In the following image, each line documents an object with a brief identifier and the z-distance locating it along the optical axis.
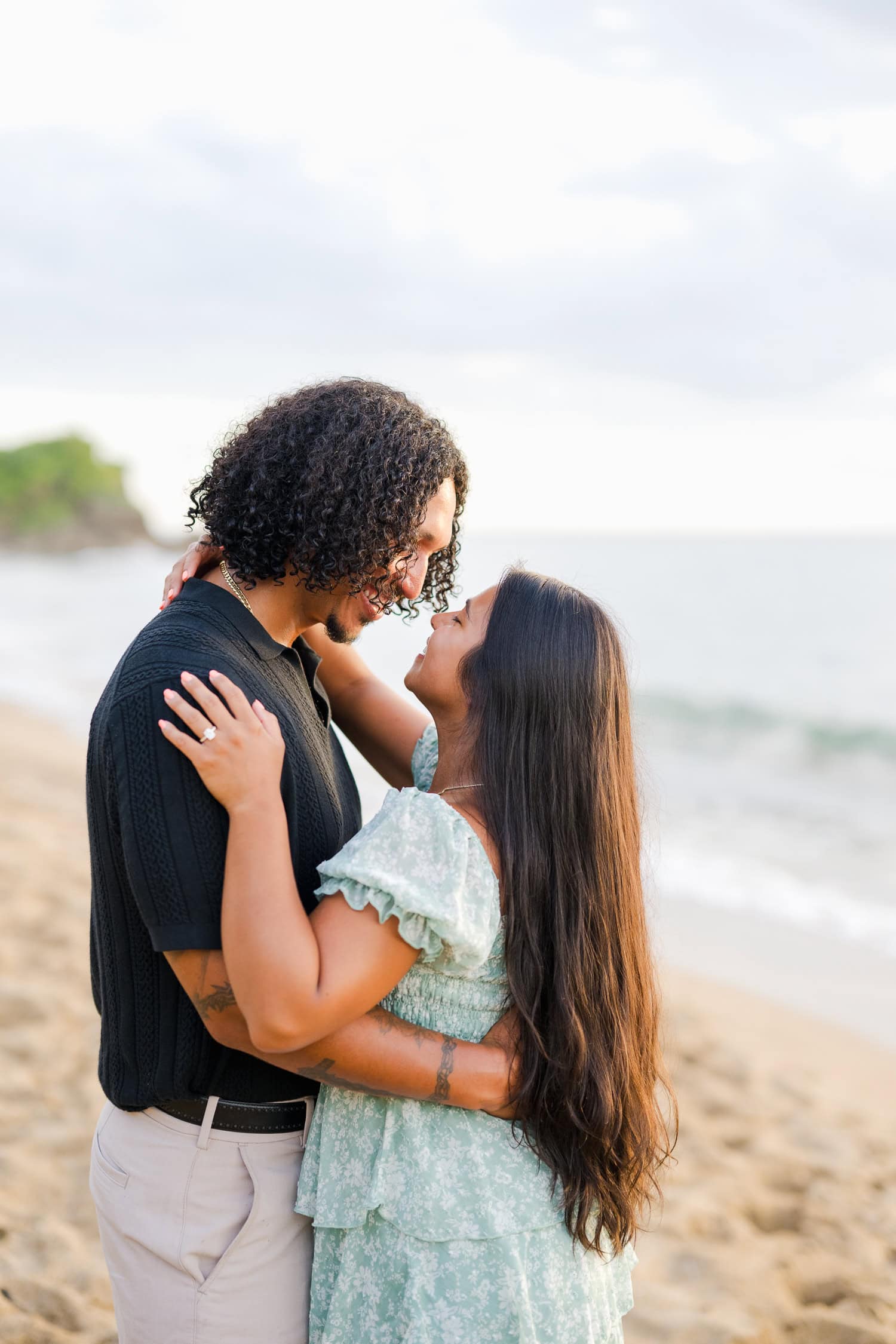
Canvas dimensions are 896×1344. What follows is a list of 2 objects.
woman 1.71
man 1.70
